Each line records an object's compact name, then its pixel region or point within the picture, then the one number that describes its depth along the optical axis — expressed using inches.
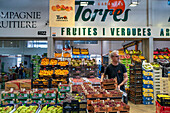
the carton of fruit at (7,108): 108.8
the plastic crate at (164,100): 116.3
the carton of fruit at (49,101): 165.7
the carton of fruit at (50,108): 108.3
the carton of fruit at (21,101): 160.9
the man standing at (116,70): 167.3
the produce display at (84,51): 387.5
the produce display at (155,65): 297.9
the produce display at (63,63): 302.0
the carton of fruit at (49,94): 166.2
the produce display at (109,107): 101.3
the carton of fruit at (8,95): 162.9
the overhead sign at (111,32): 366.0
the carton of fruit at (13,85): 203.5
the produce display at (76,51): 385.4
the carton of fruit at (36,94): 163.5
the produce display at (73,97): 103.7
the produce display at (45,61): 301.6
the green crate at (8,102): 162.8
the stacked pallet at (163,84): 277.6
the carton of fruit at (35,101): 162.6
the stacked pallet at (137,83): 298.7
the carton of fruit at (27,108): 107.5
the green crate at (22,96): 161.6
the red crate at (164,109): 114.8
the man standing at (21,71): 642.2
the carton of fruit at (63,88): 185.8
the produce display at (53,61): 302.0
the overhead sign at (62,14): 227.8
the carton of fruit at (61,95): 175.0
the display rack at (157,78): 289.1
